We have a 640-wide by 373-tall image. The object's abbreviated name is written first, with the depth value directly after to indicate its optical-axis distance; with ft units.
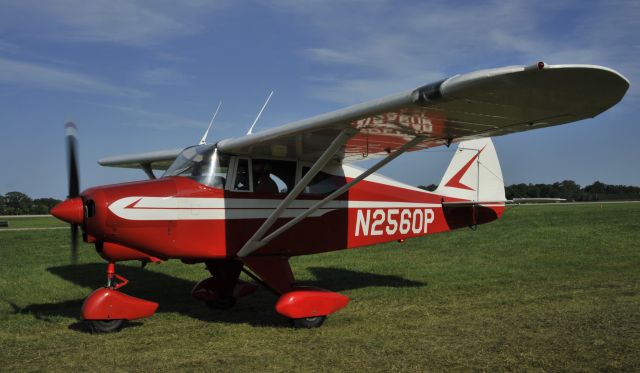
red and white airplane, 16.56
